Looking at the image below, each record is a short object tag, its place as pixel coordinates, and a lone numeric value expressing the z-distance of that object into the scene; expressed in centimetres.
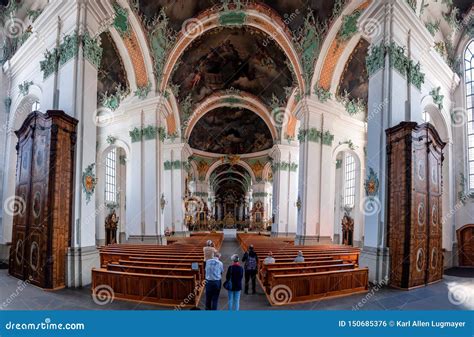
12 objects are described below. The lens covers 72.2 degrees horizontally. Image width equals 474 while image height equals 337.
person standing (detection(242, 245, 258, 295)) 848
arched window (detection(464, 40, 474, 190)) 1516
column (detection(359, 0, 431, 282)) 966
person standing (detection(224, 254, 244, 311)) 640
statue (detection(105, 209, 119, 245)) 2266
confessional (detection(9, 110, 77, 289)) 830
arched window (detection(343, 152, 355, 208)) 2353
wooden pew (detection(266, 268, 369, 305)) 749
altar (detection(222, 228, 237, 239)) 3495
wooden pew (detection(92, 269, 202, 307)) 714
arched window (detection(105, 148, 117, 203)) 2339
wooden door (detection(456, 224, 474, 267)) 1452
